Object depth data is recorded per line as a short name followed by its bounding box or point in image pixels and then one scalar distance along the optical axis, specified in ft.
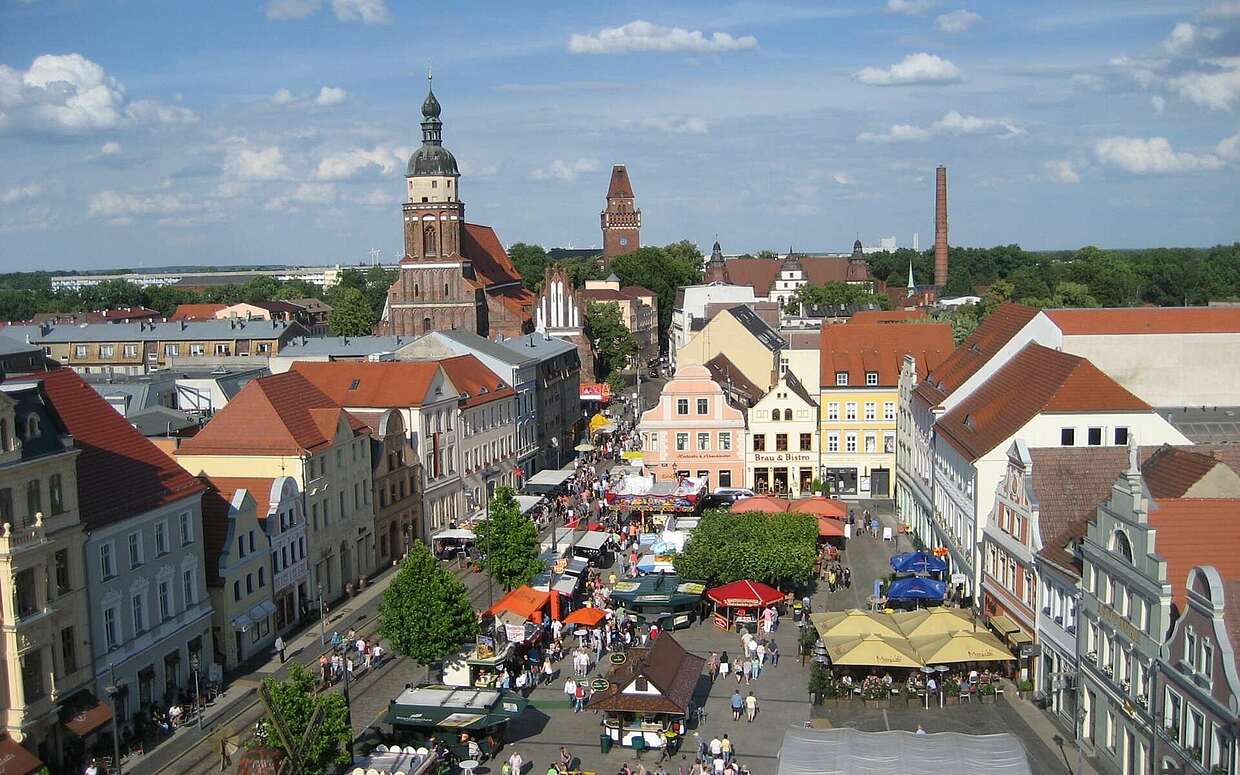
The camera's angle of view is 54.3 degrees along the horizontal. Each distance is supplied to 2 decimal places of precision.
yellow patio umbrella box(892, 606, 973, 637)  124.16
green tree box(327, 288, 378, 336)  465.06
